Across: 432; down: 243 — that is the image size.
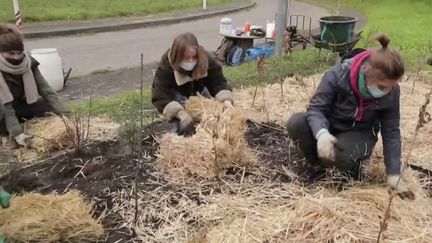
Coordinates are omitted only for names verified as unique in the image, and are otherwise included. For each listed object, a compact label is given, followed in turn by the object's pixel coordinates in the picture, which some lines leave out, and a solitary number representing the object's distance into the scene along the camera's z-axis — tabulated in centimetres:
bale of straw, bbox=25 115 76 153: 364
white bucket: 656
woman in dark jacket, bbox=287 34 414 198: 267
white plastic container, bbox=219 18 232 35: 824
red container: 845
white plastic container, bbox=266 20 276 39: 861
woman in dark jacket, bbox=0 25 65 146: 368
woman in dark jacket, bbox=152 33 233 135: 350
